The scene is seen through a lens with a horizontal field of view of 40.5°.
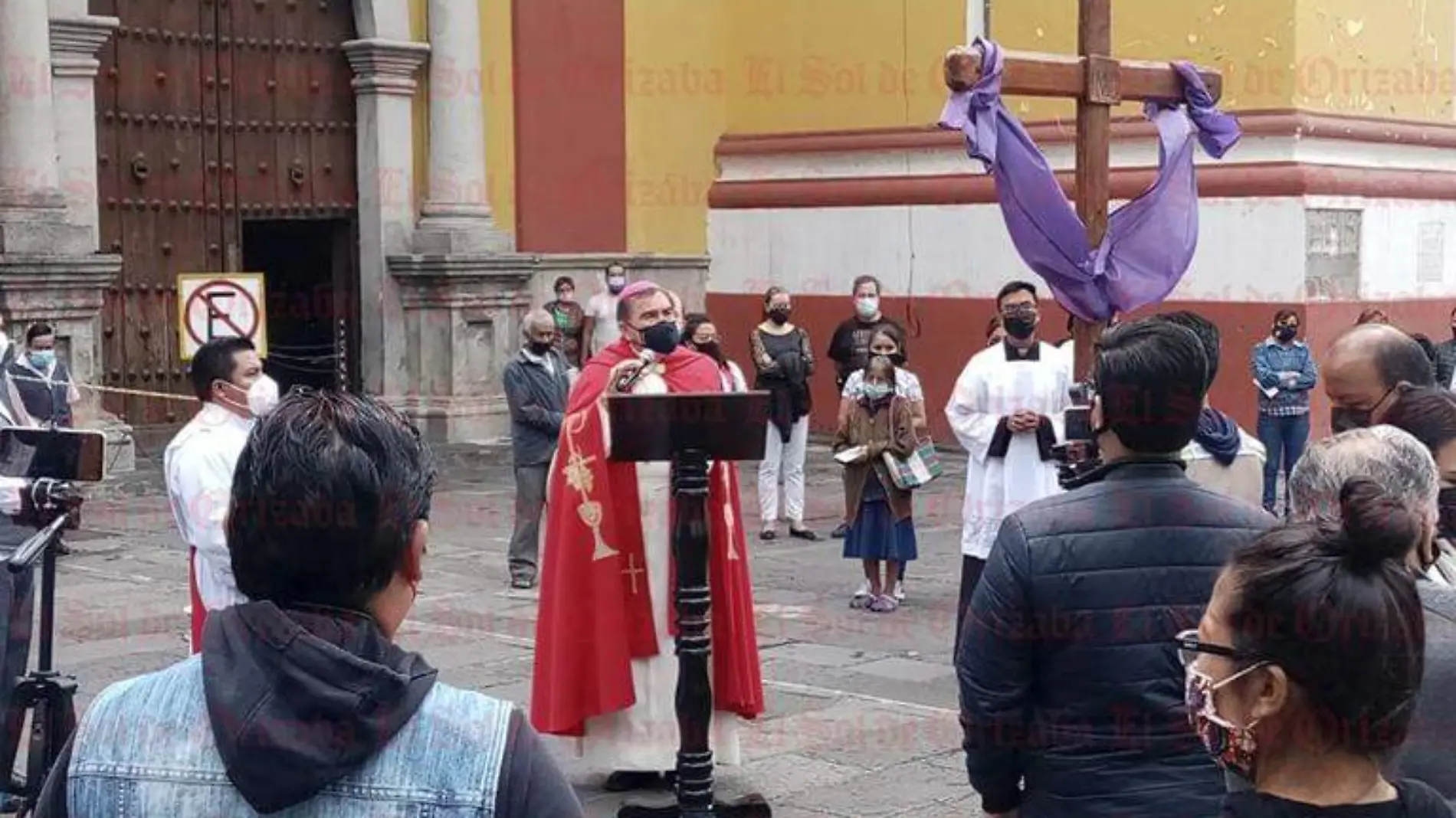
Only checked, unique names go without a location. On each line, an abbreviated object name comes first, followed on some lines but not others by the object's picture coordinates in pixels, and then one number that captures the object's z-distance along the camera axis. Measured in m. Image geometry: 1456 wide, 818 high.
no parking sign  12.60
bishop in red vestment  6.68
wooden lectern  5.73
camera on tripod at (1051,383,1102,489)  4.54
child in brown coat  10.48
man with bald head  4.55
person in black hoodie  2.10
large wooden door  16.39
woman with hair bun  2.34
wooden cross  6.44
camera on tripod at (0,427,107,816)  5.90
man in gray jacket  11.27
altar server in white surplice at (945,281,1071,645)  8.48
